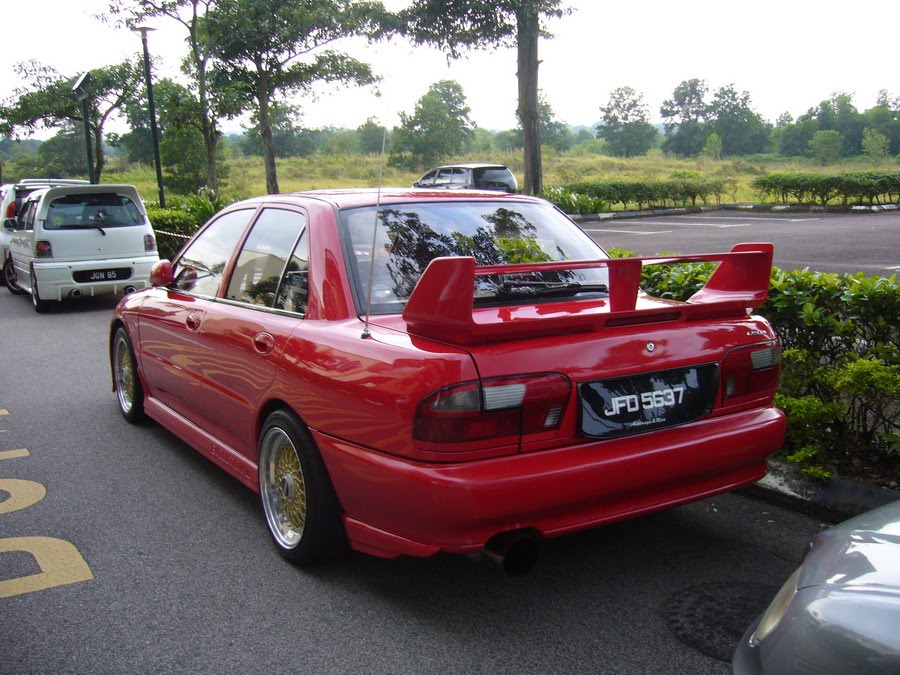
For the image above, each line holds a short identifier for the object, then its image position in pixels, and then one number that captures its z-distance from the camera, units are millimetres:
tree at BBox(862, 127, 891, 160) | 60719
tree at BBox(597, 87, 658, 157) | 93875
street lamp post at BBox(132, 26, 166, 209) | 21531
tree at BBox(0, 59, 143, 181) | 38688
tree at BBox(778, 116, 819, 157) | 81562
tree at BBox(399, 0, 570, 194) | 24375
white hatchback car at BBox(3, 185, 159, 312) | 11961
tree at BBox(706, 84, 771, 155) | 95500
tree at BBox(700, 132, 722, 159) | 68944
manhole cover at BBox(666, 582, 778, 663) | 2982
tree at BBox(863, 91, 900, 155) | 68250
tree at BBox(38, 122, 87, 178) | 62156
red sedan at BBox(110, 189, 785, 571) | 2896
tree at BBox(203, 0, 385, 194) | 29938
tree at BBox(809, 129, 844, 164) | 68575
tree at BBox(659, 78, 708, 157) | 98188
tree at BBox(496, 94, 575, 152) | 75175
